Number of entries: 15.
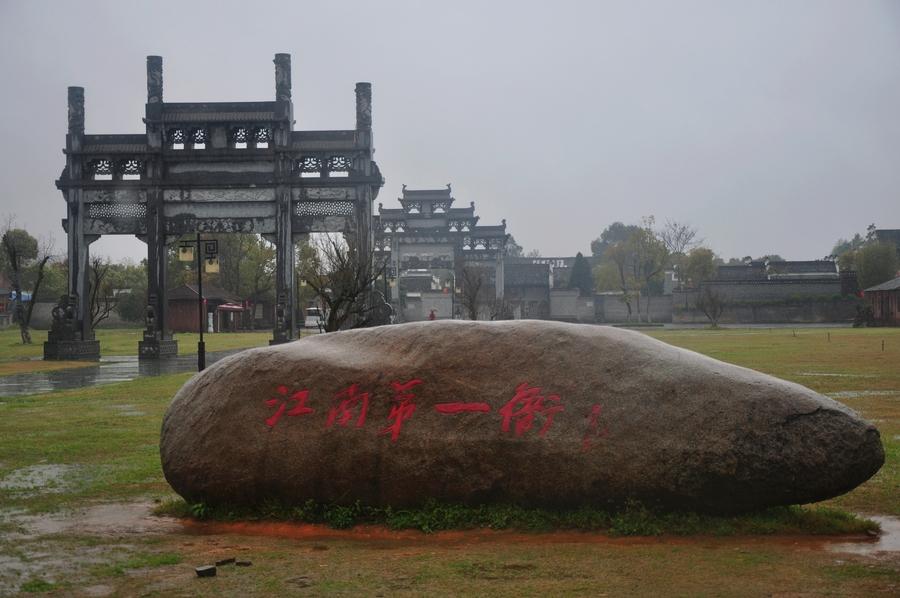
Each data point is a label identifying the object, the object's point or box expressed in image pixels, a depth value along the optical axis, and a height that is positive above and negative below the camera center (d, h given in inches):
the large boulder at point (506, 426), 315.9 -43.7
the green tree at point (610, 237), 6412.4 +499.9
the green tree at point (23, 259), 1879.9 +166.3
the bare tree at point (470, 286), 1991.1 +58.6
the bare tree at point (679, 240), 3561.5 +258.3
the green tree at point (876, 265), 3250.5 +132.2
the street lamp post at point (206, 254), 924.6 +73.7
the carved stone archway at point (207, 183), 1467.8 +212.4
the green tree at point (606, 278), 3762.3 +120.8
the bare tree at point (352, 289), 985.5 +27.2
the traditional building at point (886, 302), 2581.2 -2.6
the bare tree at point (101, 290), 1905.8 +66.5
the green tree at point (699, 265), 3447.3 +150.7
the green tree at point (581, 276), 3937.0 +135.1
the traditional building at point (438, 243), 2962.6 +223.4
